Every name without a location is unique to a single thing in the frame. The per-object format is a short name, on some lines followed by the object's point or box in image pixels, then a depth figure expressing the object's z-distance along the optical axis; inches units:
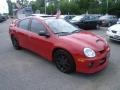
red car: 98.1
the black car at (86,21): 320.8
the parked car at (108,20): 389.4
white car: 184.8
